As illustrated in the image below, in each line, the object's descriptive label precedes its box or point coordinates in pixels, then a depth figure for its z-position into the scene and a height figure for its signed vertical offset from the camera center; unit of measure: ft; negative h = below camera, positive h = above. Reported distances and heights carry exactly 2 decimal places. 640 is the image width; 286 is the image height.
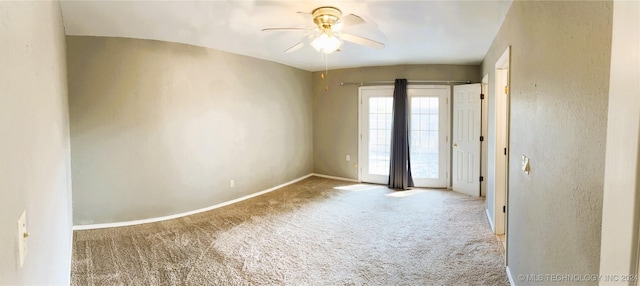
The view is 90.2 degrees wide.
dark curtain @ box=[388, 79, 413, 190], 19.12 -0.66
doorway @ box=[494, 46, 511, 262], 11.47 -0.94
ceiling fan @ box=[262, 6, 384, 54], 9.16 +3.13
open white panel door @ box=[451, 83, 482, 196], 17.44 -0.58
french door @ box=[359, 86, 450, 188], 19.17 -0.19
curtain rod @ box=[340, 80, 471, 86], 18.66 +2.90
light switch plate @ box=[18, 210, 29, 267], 2.90 -0.98
